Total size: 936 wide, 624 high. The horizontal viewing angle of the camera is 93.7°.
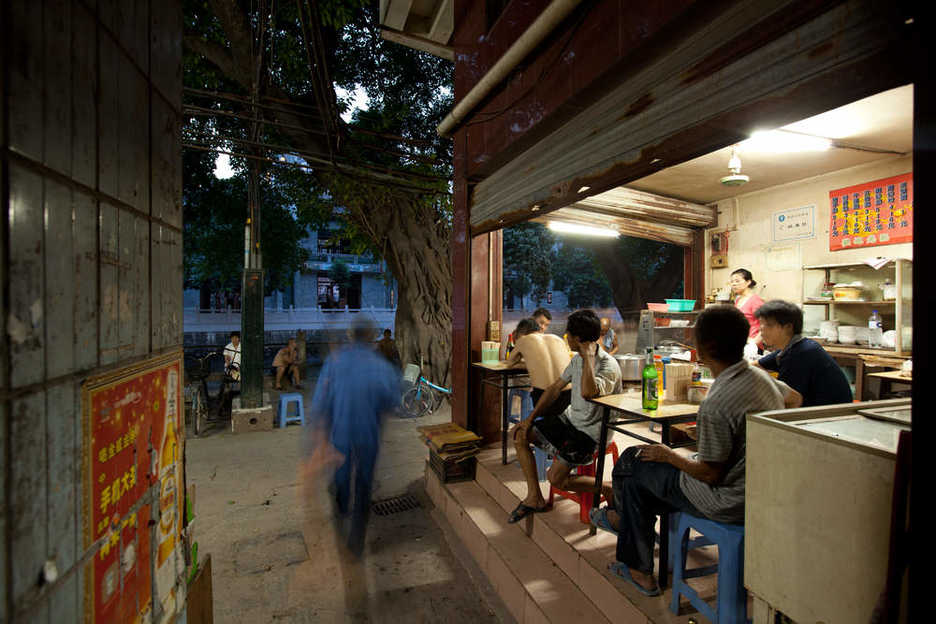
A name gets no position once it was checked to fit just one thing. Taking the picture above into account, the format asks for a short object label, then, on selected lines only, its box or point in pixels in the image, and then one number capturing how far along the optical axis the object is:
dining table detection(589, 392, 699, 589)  2.74
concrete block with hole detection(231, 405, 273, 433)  7.76
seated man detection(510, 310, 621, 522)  3.56
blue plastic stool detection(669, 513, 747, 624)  2.22
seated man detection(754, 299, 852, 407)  3.20
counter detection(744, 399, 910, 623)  1.31
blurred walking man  3.79
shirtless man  4.57
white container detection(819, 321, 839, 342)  6.70
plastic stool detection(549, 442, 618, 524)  3.55
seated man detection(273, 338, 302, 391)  11.34
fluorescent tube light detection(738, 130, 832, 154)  5.19
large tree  7.73
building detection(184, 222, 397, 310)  27.97
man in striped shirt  2.30
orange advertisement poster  1.12
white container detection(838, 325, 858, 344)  6.48
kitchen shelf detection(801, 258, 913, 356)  5.76
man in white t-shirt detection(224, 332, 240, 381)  8.92
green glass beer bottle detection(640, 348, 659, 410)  3.08
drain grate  4.87
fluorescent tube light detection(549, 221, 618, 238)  6.87
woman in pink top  6.20
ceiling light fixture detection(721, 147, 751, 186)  5.60
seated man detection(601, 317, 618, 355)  7.47
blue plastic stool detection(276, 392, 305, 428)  8.19
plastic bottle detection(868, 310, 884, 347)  6.17
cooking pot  4.37
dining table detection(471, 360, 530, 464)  4.96
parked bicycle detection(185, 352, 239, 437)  7.55
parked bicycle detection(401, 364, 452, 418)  9.14
